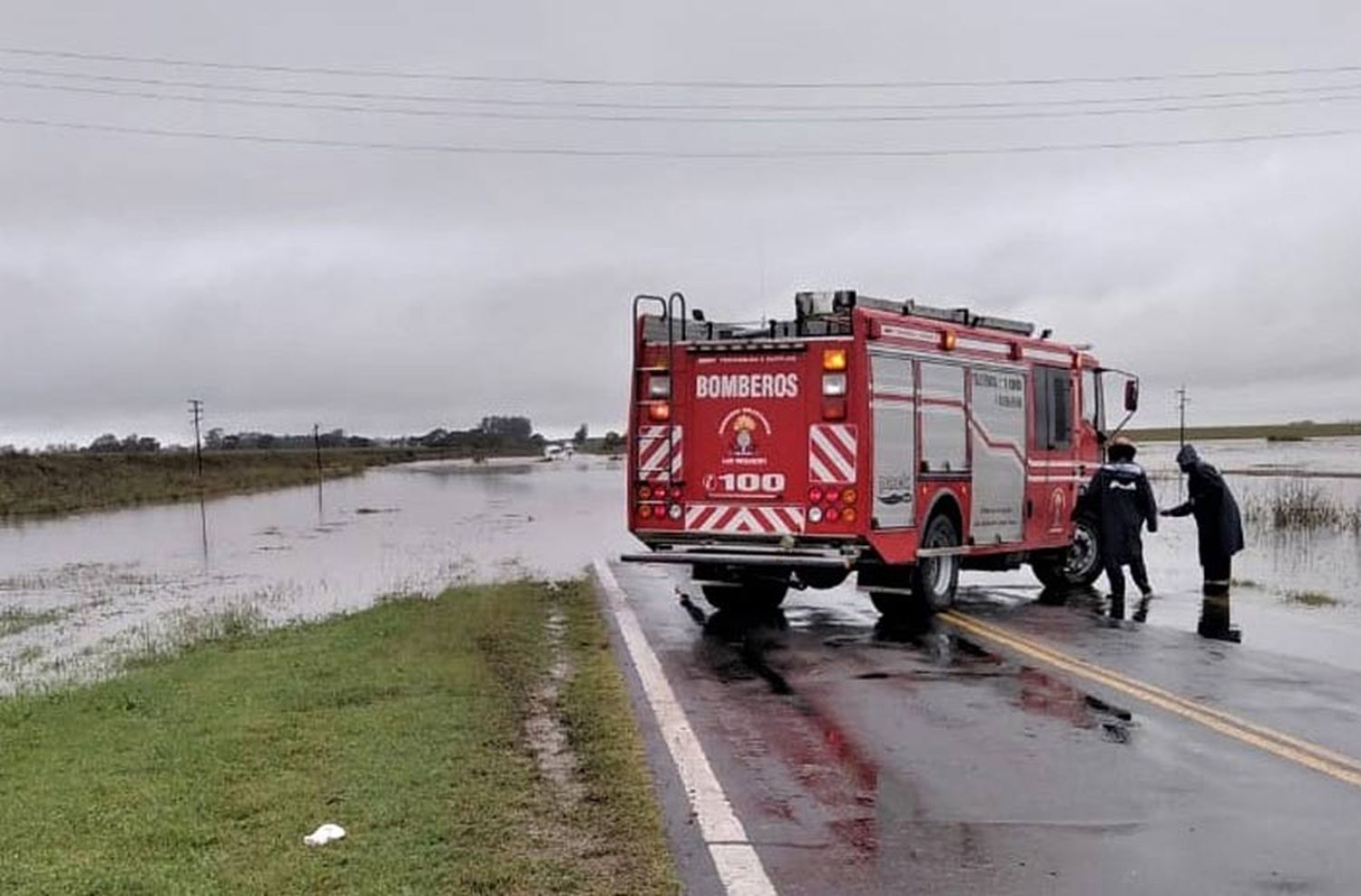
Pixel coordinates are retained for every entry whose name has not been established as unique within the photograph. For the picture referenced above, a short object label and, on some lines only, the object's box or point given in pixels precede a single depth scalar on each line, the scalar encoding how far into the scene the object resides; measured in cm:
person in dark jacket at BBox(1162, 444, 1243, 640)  1555
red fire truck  1277
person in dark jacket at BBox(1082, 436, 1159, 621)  1544
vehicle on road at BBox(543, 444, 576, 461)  16350
